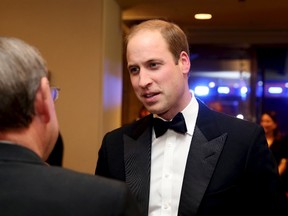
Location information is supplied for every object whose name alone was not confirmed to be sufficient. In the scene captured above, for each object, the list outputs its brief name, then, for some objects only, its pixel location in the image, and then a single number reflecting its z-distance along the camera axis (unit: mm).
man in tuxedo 1859
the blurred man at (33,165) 1088
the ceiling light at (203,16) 6955
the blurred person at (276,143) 5537
